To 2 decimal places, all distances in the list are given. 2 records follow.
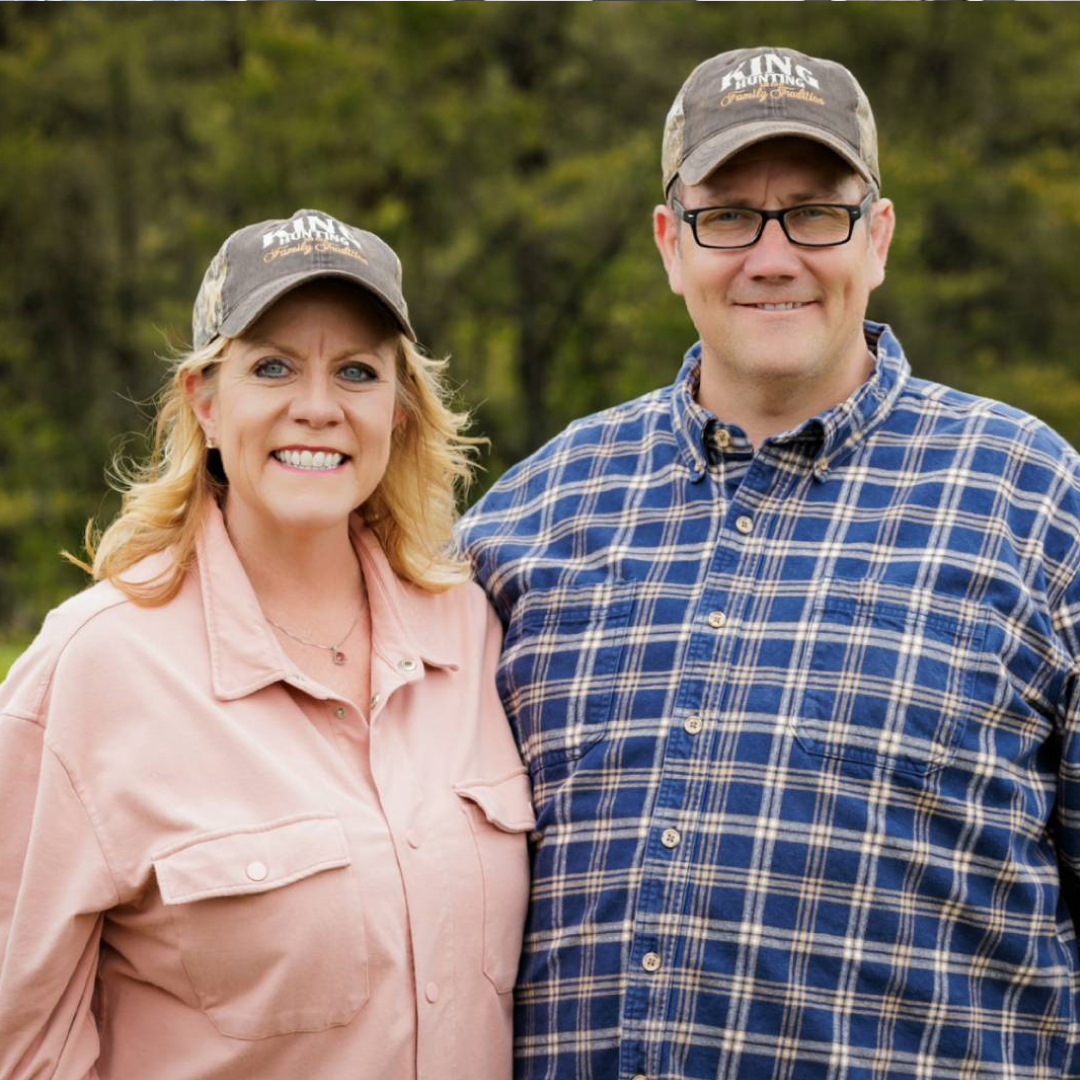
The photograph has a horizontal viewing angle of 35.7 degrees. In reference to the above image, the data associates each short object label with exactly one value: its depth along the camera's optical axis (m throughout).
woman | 2.73
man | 2.87
